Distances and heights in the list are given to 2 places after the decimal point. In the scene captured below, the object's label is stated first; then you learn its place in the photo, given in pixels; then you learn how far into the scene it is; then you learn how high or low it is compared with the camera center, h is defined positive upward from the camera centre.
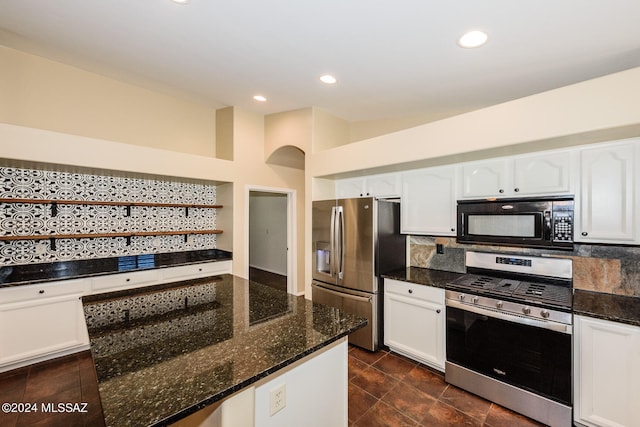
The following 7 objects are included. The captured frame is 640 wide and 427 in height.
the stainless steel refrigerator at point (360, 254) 2.96 -0.46
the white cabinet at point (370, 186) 3.22 +0.33
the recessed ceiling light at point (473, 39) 1.91 +1.22
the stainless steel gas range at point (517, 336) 1.93 -0.94
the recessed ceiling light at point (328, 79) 2.71 +1.32
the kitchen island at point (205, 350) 0.92 -0.59
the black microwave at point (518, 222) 2.19 -0.08
